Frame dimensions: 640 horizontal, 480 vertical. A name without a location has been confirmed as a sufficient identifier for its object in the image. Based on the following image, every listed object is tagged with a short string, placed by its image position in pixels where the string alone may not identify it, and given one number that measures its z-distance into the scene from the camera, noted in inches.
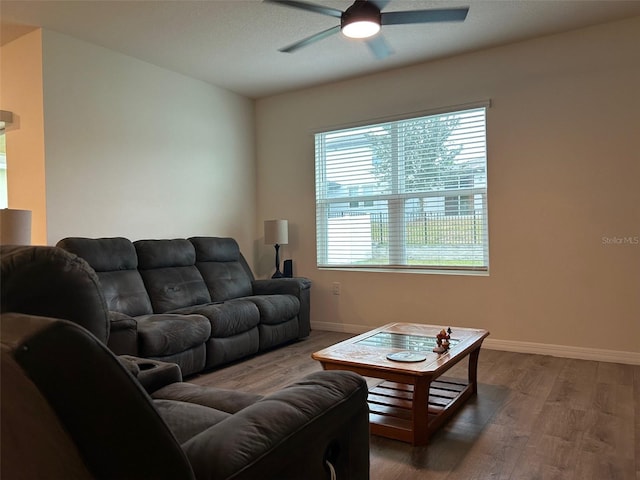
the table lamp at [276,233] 197.6
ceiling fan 100.4
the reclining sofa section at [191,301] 124.4
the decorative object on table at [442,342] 100.0
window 168.1
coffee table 87.9
